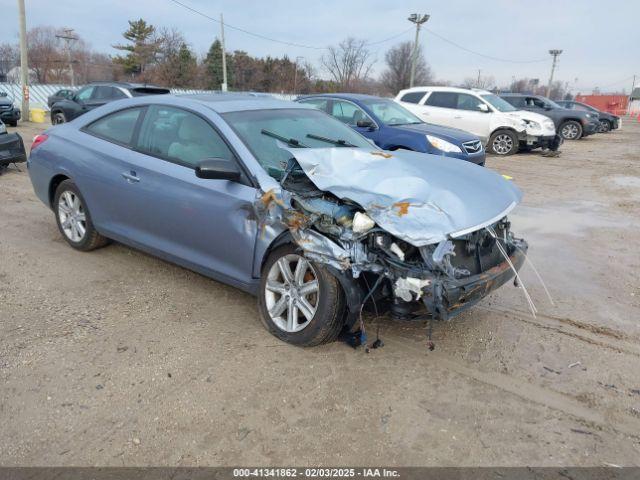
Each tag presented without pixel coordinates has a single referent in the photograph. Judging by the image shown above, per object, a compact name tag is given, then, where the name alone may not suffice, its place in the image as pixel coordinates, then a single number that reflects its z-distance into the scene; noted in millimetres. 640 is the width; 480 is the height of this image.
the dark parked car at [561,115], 19375
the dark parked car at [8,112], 17305
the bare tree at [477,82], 97438
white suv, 14281
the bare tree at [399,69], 69488
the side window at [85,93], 15789
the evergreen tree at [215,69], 59594
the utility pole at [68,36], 44206
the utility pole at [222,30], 40934
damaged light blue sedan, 2986
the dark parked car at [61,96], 17575
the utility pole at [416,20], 37969
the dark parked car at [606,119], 24742
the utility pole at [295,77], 62484
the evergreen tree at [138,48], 62522
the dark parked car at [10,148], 8766
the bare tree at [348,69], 70250
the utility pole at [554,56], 61325
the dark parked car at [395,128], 8812
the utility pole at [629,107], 61512
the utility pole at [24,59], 19562
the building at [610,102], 51156
